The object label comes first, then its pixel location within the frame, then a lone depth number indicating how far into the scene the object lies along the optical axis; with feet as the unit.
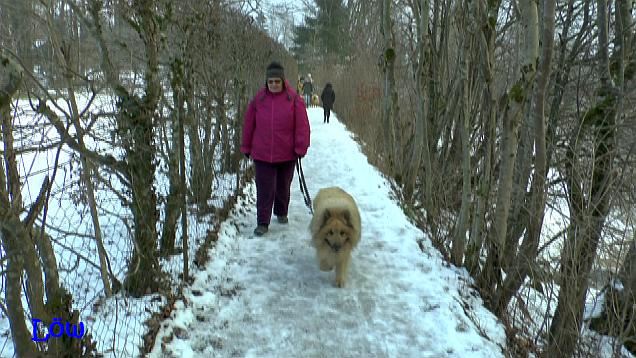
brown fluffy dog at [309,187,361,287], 15.89
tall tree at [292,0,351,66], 127.59
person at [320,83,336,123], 69.65
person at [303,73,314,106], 98.07
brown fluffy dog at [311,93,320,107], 102.87
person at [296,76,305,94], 88.50
